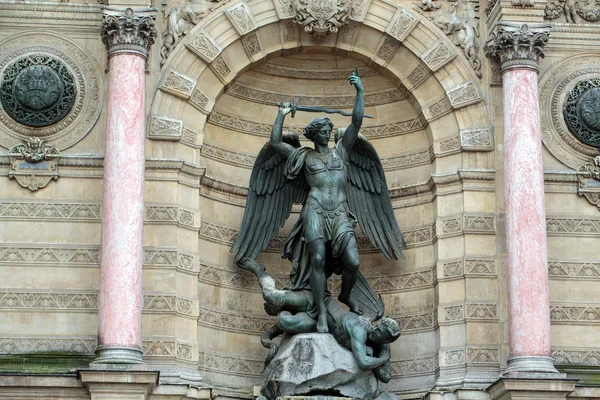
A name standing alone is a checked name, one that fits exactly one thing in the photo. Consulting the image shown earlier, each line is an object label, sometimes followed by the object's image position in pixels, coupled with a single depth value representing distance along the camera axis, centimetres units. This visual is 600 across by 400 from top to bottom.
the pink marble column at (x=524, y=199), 1792
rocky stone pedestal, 1748
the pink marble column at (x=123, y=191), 1759
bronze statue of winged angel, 1841
